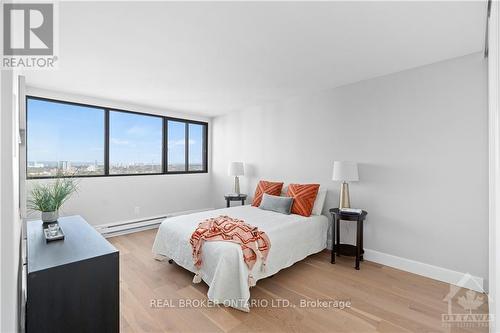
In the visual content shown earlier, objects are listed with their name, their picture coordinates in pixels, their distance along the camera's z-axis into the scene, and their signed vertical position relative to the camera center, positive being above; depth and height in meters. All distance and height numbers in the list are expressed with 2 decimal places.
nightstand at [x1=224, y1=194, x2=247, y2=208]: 4.57 -0.61
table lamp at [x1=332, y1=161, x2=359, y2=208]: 3.13 -0.12
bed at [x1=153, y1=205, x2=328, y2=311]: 2.22 -0.93
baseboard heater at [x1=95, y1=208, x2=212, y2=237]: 4.08 -1.10
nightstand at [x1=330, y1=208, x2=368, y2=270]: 2.98 -0.97
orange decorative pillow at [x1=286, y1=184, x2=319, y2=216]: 3.47 -0.48
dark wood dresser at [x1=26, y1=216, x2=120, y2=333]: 1.27 -0.70
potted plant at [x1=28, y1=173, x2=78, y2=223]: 2.17 -0.33
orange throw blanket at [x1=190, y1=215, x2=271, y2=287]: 2.36 -0.76
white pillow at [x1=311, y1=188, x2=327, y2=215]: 3.55 -0.56
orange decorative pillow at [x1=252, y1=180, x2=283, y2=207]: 4.03 -0.41
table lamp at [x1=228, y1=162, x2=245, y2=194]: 4.66 -0.07
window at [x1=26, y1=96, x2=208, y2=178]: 3.64 +0.43
